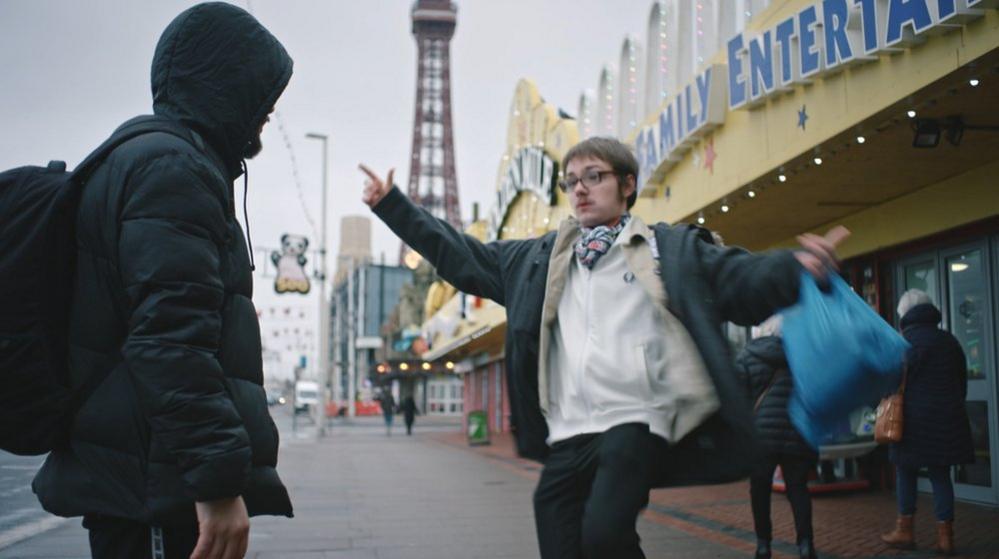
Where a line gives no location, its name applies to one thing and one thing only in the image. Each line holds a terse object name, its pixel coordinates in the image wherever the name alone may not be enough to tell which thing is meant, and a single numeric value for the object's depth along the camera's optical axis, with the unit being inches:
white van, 3057.3
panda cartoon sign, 1216.2
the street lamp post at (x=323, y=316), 1412.4
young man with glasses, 115.4
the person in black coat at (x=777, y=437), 241.8
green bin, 973.2
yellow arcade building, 273.3
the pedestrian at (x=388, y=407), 1368.1
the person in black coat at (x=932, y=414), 265.1
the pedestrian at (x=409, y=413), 1341.0
